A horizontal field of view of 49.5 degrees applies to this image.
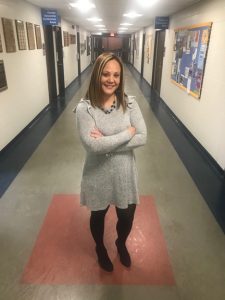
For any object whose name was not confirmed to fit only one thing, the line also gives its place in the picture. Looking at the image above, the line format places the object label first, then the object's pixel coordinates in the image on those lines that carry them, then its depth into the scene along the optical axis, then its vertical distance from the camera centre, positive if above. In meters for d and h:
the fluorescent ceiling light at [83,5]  4.56 +0.71
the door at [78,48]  11.33 -0.19
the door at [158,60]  7.90 -0.46
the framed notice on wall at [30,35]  4.63 +0.14
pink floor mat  1.81 -1.59
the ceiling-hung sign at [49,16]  5.50 +0.56
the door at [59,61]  7.18 -0.50
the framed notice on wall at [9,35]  3.60 +0.11
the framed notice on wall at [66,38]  7.87 +0.16
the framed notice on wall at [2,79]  3.53 -0.49
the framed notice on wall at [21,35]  4.12 +0.13
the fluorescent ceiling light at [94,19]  7.44 +0.73
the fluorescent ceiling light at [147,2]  4.39 +0.72
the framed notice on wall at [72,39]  9.42 +0.17
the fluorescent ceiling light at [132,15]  6.09 +0.72
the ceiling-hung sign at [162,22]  6.43 +0.55
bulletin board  3.94 -0.19
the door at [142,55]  11.70 -0.46
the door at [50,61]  6.25 -0.44
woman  1.41 -0.50
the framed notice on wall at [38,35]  5.17 +0.16
